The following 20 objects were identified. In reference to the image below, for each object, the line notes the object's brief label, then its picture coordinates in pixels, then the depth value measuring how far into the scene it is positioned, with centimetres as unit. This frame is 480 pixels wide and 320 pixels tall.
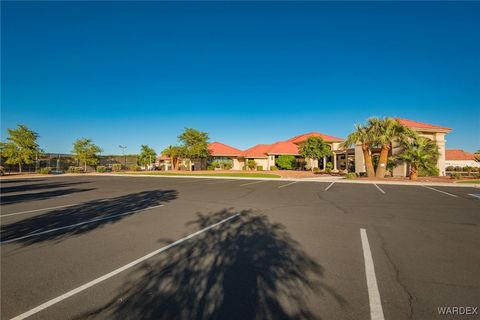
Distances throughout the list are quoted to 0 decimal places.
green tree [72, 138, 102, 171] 4225
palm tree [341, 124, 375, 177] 2446
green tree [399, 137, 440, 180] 2175
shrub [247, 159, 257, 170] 4283
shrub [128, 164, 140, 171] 4963
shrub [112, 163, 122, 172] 4925
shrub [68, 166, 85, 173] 4219
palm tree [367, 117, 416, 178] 2334
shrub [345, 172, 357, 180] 2381
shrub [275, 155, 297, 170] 4094
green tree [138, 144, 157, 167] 5100
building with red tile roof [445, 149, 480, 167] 4722
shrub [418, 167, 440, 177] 2485
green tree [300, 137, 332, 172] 3422
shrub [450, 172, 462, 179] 2271
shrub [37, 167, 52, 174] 3722
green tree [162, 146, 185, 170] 3853
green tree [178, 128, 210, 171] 3800
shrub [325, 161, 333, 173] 3250
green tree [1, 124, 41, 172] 3416
